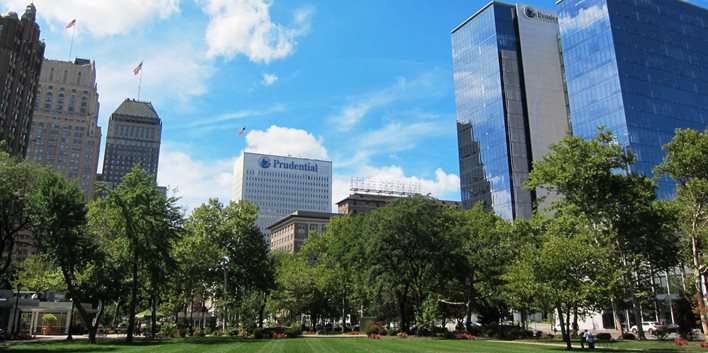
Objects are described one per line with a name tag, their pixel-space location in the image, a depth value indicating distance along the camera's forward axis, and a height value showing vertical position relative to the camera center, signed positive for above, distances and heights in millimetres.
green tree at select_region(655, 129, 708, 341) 41688 +9233
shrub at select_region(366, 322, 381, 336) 52688 -2518
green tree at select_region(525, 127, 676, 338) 46375 +9244
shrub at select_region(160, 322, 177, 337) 53622 -2449
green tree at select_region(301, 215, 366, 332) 61156 +5865
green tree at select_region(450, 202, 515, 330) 54344 +4603
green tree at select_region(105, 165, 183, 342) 42031 +6955
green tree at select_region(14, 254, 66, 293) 53344 +3442
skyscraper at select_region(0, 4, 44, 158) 98250 +46985
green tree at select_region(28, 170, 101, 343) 37781 +6427
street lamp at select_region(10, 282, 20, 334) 54688 -703
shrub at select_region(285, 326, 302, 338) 52875 -2688
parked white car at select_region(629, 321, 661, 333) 59081 -2876
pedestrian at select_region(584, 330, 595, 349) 35050 -2426
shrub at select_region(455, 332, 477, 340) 47322 -2942
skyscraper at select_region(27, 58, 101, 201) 184625 +68636
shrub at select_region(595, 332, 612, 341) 46656 -3051
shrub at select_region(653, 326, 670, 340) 48656 -2873
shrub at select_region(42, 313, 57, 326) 61938 -1296
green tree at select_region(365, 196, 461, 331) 53125 +5754
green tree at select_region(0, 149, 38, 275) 36844 +8131
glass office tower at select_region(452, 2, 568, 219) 112562 +46795
